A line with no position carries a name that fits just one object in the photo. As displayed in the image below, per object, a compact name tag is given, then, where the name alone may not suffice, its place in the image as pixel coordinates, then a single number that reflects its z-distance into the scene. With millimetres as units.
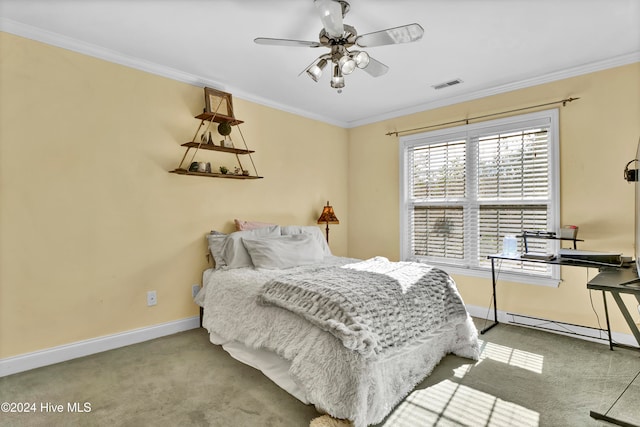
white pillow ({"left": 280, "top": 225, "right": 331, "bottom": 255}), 3674
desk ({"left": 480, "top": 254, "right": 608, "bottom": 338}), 2490
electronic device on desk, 2398
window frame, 3105
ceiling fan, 1806
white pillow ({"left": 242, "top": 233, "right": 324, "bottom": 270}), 2984
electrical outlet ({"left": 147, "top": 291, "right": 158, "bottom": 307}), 2943
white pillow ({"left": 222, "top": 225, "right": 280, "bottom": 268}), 3059
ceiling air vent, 3306
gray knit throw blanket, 1782
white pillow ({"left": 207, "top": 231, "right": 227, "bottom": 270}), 3133
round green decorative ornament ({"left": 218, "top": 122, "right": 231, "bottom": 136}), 3330
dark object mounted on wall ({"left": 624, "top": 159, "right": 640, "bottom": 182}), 2432
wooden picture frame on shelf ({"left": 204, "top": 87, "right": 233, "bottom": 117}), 3219
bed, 1711
